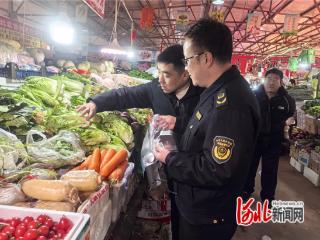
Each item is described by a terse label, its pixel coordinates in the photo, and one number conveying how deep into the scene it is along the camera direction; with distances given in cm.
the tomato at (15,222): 126
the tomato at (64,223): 127
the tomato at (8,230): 121
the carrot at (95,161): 211
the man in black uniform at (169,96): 275
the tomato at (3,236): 117
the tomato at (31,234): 118
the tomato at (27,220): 128
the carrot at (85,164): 209
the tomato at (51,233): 124
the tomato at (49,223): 128
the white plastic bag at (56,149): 204
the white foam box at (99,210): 160
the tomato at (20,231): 120
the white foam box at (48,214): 128
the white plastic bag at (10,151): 186
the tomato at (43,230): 122
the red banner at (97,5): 429
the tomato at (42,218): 129
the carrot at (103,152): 232
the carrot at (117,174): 210
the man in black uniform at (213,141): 172
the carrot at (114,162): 209
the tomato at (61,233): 122
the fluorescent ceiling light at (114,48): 690
